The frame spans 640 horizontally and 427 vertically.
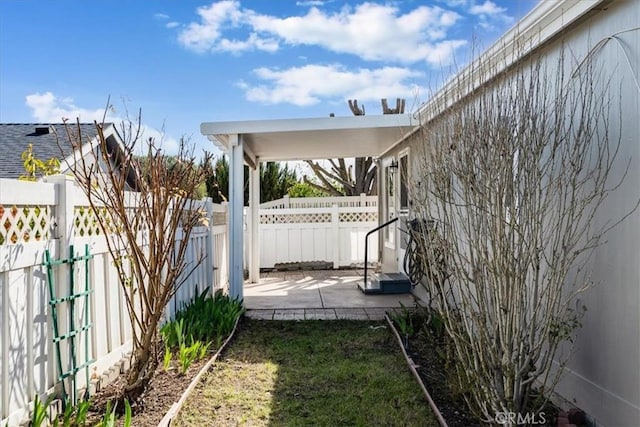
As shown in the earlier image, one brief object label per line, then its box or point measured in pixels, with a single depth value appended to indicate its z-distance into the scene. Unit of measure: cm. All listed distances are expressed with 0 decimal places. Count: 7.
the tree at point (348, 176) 1652
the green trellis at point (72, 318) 285
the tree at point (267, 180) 1349
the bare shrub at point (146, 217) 316
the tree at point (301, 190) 1735
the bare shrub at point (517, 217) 267
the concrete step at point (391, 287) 741
